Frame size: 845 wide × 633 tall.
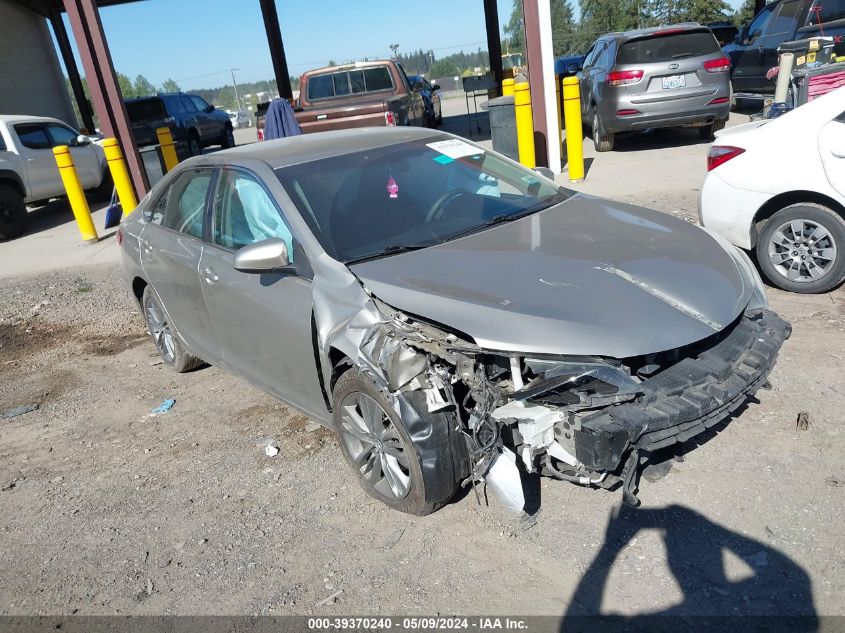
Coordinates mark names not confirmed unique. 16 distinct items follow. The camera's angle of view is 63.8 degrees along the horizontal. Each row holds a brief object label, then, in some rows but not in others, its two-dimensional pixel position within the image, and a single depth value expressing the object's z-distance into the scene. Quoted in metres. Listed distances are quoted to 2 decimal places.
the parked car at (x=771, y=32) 10.36
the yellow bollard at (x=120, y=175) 10.27
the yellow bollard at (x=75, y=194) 9.95
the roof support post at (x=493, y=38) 20.08
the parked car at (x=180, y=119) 17.91
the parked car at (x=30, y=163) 11.65
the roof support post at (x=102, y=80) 10.16
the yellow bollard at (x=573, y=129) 9.19
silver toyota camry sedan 2.67
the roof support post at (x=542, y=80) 9.77
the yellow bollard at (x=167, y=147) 11.81
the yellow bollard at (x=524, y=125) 9.46
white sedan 4.71
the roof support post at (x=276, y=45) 17.95
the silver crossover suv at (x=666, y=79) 10.16
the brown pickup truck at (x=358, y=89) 12.06
